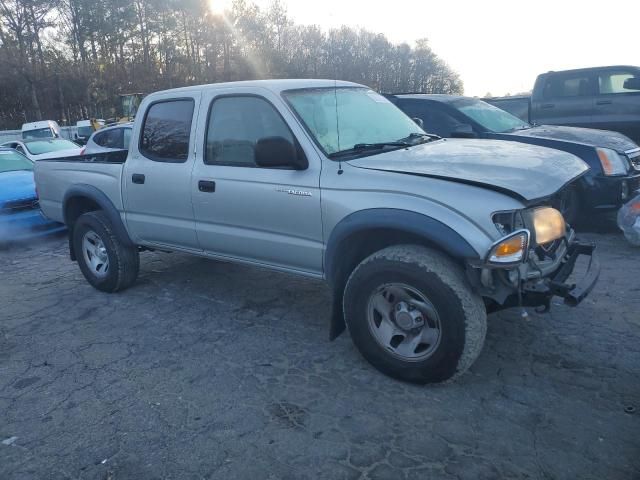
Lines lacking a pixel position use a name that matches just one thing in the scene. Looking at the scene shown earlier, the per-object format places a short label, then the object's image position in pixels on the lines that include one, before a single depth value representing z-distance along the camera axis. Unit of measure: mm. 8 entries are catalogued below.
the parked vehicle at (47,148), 12125
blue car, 7484
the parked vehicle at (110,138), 10469
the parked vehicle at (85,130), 24803
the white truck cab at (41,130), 20922
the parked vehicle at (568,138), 6230
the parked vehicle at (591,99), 8906
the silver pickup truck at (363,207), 3035
